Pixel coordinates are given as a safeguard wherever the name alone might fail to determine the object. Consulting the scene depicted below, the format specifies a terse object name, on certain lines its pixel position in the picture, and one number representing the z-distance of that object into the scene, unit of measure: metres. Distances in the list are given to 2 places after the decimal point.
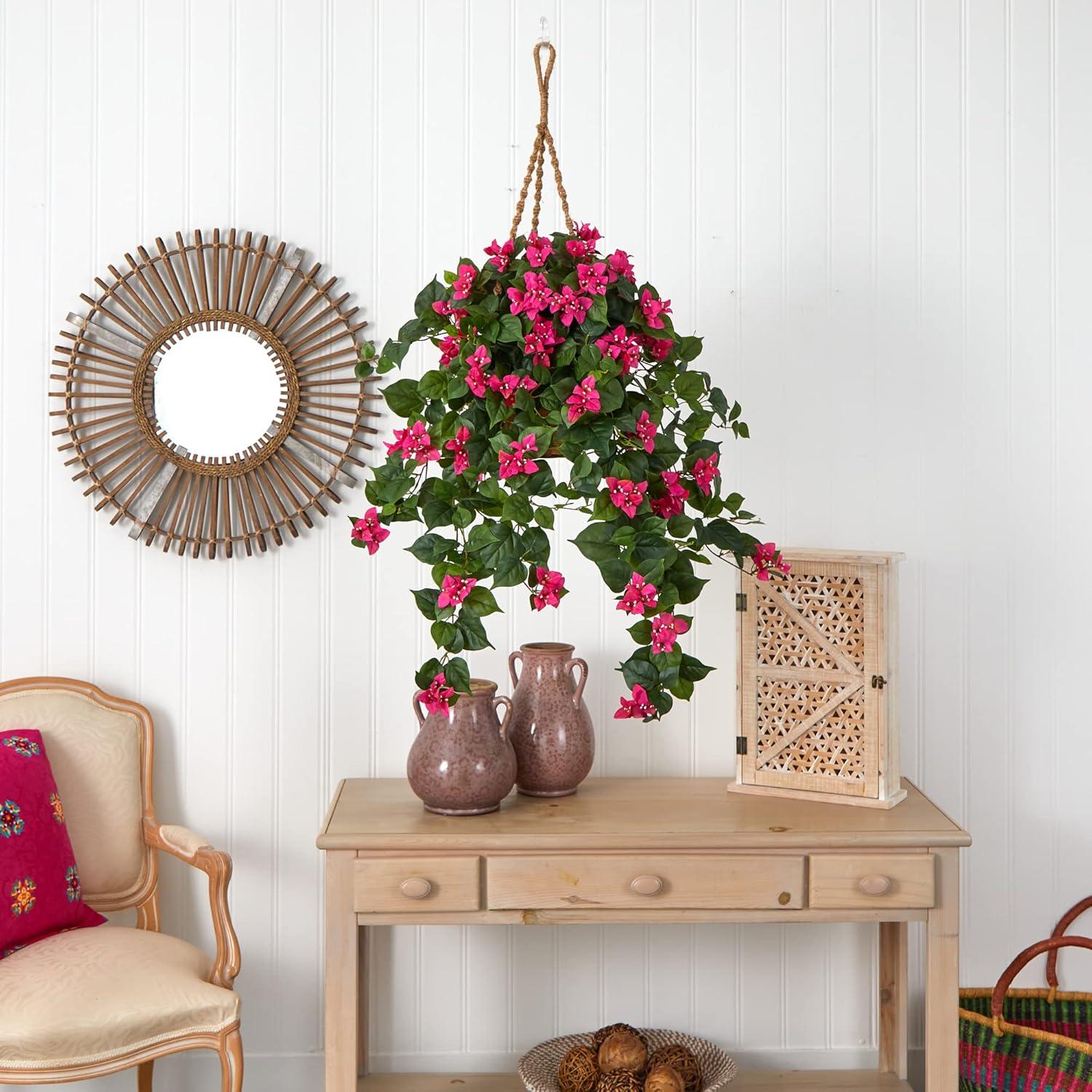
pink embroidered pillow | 1.97
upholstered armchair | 1.78
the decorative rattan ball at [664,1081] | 2.00
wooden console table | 1.91
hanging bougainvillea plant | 1.73
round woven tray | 2.12
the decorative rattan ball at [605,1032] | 2.15
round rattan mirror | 2.31
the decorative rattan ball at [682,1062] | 2.10
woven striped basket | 2.06
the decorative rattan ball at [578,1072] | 2.08
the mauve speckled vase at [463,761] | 1.98
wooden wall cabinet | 2.10
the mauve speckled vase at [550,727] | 2.10
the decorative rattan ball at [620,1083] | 2.02
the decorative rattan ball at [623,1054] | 2.08
